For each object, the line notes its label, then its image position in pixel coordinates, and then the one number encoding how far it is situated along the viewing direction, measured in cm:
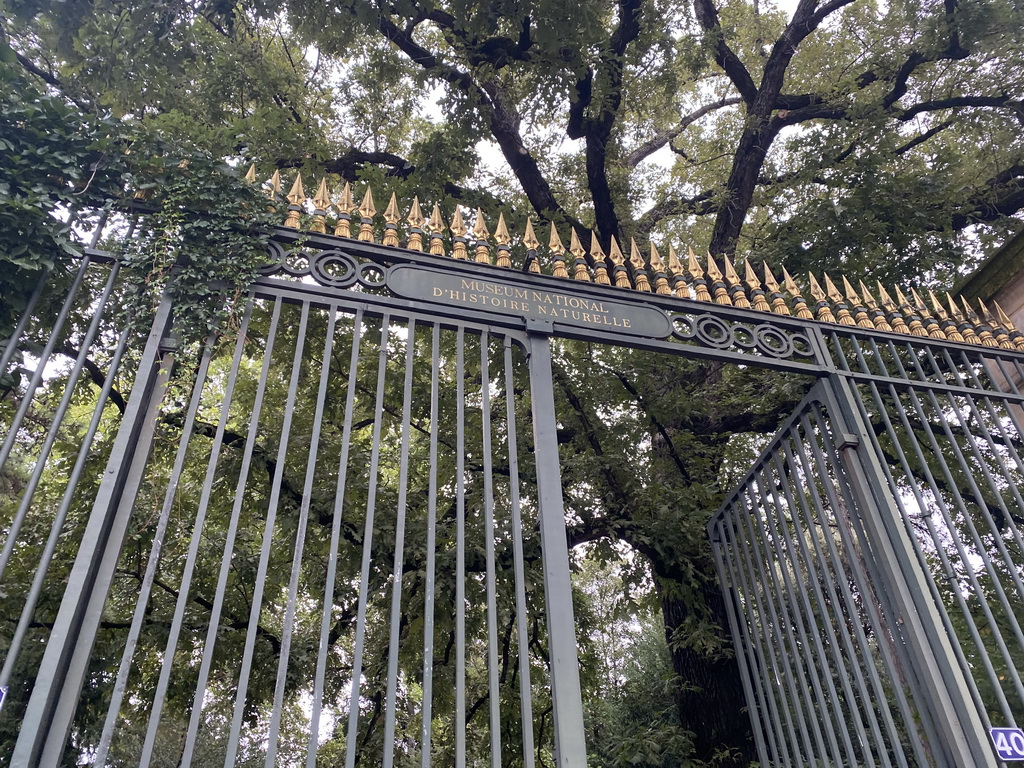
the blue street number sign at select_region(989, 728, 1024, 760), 324
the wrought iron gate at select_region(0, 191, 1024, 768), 284
